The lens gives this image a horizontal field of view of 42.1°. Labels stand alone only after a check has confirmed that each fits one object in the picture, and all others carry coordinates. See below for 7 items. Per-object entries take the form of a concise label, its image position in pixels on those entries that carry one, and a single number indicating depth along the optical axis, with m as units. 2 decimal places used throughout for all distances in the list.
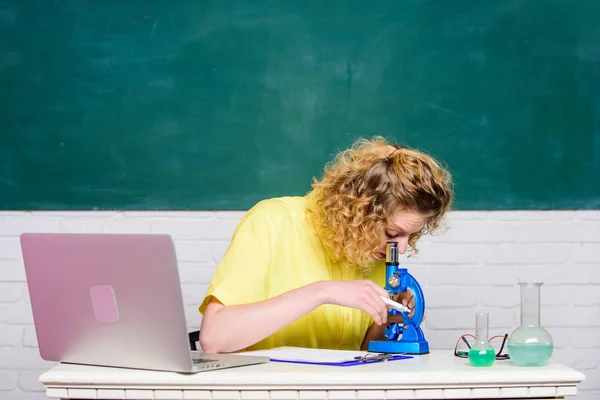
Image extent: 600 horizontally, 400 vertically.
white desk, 1.44
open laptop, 1.37
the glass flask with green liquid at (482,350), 1.59
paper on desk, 1.64
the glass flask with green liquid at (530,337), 1.58
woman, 1.77
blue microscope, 1.83
